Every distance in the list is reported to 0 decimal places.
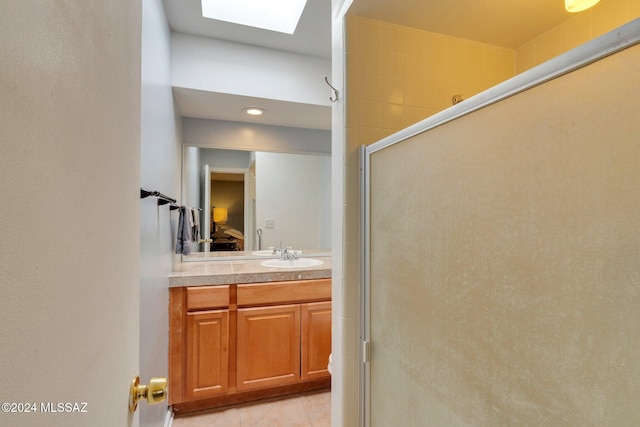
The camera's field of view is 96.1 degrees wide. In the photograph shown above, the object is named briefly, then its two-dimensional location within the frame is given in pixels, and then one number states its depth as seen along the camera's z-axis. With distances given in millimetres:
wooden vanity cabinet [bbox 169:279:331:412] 1793
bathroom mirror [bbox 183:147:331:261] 2451
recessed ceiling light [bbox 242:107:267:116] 2139
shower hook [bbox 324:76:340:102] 1226
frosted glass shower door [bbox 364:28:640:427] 467
